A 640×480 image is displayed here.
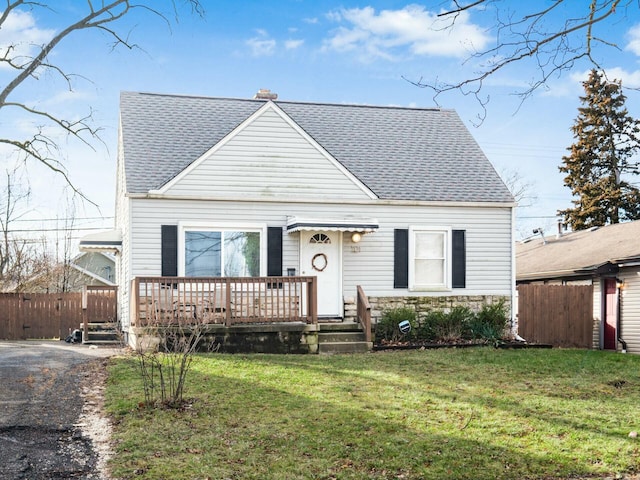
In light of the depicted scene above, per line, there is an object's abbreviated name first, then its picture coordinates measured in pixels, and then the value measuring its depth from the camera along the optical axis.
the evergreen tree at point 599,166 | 32.69
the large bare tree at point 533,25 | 6.62
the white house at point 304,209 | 15.91
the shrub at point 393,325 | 16.42
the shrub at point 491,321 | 16.69
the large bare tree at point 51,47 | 13.69
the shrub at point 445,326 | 16.56
